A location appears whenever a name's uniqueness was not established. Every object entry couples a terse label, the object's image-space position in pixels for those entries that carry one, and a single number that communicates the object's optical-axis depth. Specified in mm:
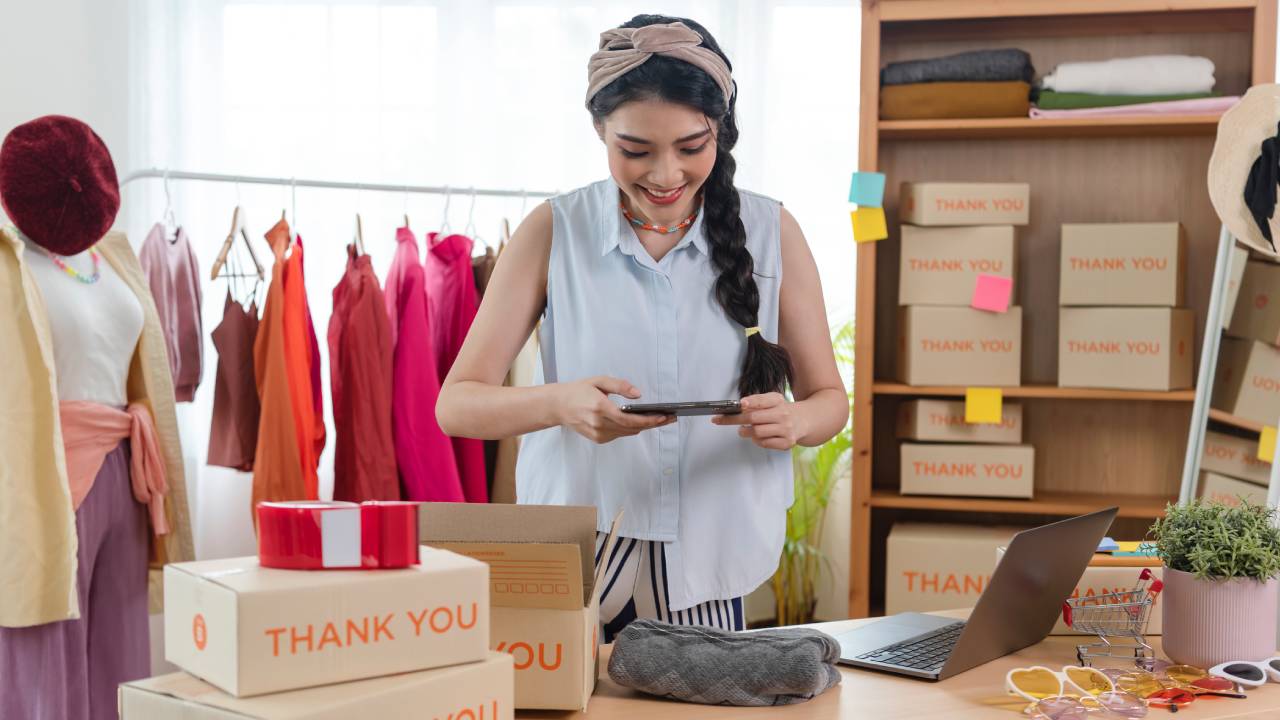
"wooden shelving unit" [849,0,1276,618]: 3189
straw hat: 2203
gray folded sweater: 1267
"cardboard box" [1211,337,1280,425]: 2559
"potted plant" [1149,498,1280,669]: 1403
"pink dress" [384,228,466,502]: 3049
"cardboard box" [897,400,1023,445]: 3195
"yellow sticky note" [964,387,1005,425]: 3139
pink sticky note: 3109
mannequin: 2125
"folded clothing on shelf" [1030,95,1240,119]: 3035
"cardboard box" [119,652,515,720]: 907
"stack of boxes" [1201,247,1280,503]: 2555
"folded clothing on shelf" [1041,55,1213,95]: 3066
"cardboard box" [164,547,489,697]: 920
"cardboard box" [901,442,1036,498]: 3168
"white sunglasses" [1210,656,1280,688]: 1370
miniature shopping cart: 1532
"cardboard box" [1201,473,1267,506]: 2543
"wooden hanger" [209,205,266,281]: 3092
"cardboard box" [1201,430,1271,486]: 2574
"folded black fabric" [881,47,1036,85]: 3150
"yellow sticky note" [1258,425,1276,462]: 2508
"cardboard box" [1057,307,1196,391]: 3051
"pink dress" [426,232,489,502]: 3172
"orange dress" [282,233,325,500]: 3023
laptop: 1390
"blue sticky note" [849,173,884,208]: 3162
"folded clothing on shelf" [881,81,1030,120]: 3156
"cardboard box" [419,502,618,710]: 1180
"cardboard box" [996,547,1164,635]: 1585
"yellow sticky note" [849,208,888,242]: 3189
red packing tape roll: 984
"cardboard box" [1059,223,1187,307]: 3033
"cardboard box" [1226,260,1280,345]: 2543
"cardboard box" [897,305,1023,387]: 3145
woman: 1593
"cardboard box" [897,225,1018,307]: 3127
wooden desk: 1250
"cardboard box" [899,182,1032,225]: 3139
